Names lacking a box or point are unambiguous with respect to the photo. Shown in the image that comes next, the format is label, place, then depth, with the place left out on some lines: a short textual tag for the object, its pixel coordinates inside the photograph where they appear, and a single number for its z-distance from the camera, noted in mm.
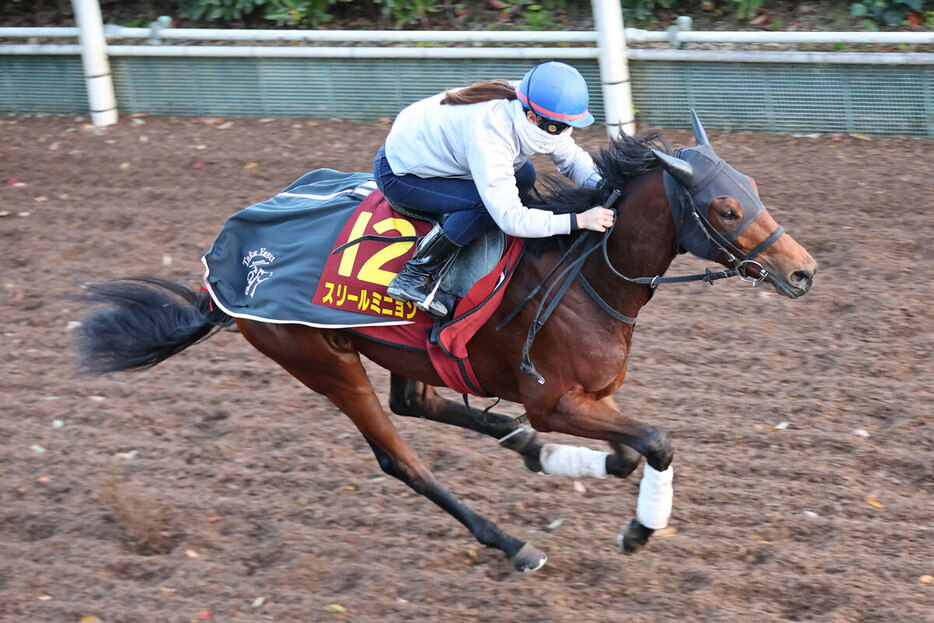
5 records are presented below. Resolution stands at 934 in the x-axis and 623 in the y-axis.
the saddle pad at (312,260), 9273
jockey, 8117
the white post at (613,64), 17609
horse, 7918
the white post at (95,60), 20875
